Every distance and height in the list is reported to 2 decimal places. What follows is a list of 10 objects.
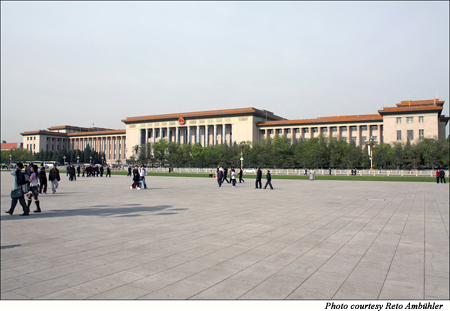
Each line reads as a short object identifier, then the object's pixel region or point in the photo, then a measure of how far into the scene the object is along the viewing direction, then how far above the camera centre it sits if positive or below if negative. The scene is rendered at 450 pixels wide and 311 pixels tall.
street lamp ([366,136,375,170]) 59.35 +2.26
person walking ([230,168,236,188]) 25.37 -1.17
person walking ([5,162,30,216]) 10.14 -0.89
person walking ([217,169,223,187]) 25.34 -1.00
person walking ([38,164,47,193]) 18.05 -0.83
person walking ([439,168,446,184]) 31.75 -1.12
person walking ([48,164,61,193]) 18.80 -0.78
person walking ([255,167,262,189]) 23.47 -0.99
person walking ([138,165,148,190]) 22.28 -0.66
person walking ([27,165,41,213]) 10.77 -0.83
